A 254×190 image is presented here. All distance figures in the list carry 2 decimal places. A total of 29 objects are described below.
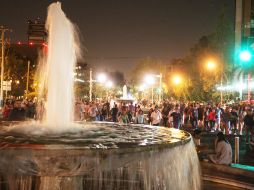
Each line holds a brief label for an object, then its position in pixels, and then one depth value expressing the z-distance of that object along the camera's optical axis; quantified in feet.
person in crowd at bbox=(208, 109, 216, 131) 90.35
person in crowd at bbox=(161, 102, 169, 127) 90.22
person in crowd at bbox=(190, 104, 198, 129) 92.79
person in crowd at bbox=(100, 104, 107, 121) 105.93
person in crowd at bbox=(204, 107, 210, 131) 93.36
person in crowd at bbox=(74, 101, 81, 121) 92.67
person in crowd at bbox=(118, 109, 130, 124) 87.40
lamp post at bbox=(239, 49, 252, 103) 50.70
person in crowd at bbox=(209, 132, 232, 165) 39.22
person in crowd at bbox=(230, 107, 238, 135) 84.55
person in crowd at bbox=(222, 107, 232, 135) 84.37
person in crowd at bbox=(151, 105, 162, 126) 77.00
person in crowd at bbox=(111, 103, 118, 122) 96.78
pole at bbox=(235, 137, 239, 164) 44.95
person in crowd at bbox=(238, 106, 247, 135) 89.43
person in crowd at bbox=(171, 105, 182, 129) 81.61
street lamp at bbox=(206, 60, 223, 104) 165.21
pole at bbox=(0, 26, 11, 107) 142.31
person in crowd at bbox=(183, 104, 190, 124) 100.60
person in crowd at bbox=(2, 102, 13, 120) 73.41
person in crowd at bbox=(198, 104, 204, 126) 93.76
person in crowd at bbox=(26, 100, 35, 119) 82.18
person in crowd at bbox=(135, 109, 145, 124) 84.52
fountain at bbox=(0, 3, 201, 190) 20.90
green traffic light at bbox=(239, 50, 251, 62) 50.67
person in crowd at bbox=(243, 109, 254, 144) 72.43
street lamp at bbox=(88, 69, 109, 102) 179.66
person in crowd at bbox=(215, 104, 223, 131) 91.82
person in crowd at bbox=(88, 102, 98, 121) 100.68
